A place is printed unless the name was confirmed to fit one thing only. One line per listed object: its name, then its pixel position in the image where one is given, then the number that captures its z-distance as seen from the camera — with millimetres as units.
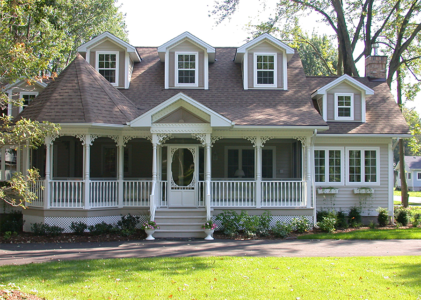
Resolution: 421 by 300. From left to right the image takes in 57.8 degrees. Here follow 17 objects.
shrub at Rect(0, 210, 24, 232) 13711
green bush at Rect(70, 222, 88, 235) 13195
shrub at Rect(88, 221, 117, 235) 13234
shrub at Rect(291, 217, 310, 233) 14152
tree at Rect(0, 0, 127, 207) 8273
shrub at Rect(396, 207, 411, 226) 16750
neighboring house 62534
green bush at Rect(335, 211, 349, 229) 15508
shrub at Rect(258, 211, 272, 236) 13552
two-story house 13797
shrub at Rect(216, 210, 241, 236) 13401
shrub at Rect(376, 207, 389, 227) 16234
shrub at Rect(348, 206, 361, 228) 16120
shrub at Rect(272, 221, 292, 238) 13250
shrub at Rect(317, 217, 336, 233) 14281
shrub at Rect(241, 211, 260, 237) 13338
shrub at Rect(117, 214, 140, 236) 13299
